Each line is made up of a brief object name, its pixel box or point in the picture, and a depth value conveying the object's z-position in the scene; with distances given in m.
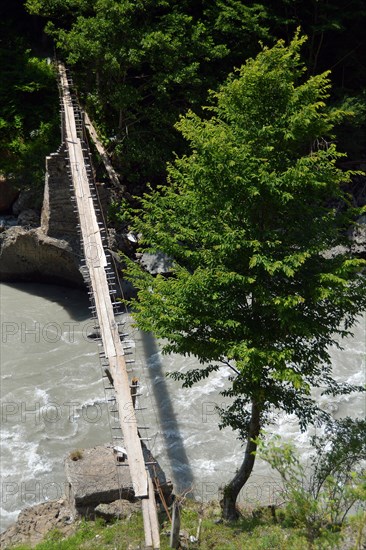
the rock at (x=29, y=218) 18.75
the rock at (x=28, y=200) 19.12
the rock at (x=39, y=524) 10.05
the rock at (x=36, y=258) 17.77
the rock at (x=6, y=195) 19.44
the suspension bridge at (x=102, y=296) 8.85
